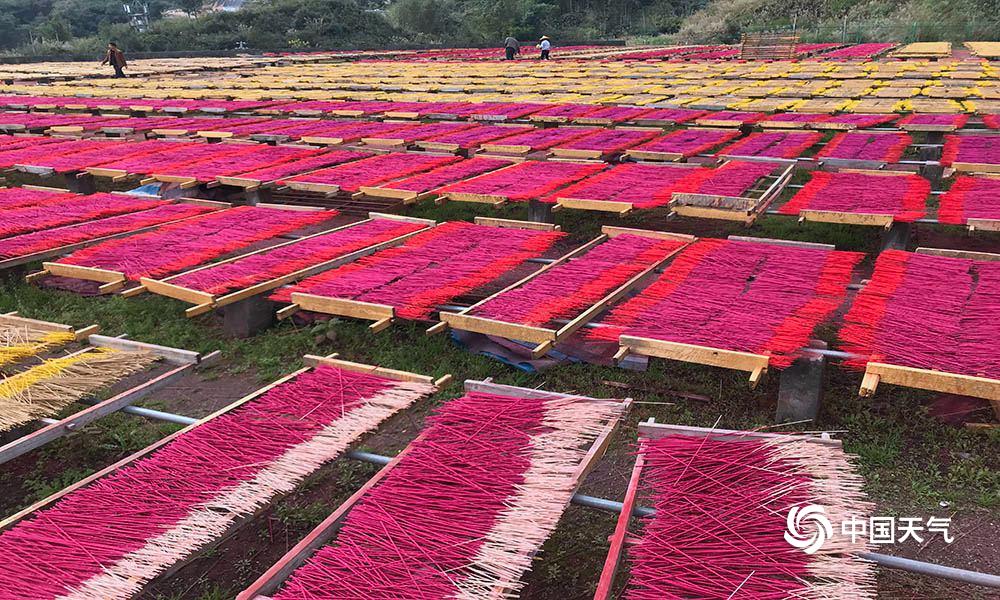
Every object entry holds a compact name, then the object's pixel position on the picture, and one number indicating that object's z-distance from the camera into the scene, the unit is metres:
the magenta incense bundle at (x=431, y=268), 5.71
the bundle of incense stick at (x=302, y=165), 9.98
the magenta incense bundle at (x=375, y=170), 9.45
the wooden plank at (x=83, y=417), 3.99
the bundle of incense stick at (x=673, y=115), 13.77
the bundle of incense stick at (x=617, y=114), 14.04
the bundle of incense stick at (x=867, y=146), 9.96
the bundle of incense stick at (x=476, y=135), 12.08
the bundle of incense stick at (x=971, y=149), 9.27
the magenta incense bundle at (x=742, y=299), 4.71
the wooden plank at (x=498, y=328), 4.91
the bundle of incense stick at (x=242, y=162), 10.30
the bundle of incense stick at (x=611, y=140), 11.29
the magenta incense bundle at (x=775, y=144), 10.32
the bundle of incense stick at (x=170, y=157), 10.69
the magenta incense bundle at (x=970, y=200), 7.11
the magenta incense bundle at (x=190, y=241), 6.67
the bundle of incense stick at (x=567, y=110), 14.67
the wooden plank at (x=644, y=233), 6.89
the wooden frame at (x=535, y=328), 4.87
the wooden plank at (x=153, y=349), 4.98
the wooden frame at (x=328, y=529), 2.98
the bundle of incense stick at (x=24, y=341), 4.96
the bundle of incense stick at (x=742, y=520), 2.91
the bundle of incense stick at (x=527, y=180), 8.71
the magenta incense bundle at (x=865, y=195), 7.47
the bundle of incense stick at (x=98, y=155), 10.91
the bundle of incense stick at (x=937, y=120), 11.88
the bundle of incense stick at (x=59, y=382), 4.32
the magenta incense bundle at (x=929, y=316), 4.34
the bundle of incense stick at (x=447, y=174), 9.12
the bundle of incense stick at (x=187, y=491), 3.10
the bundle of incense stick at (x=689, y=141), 10.91
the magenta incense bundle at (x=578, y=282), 5.30
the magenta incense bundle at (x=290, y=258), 6.18
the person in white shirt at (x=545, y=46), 32.58
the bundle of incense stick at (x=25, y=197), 9.04
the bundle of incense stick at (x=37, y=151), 11.52
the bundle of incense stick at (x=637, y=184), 8.30
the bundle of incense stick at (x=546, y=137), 11.78
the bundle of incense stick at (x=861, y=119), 12.38
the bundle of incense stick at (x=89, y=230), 7.31
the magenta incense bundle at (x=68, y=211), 8.06
